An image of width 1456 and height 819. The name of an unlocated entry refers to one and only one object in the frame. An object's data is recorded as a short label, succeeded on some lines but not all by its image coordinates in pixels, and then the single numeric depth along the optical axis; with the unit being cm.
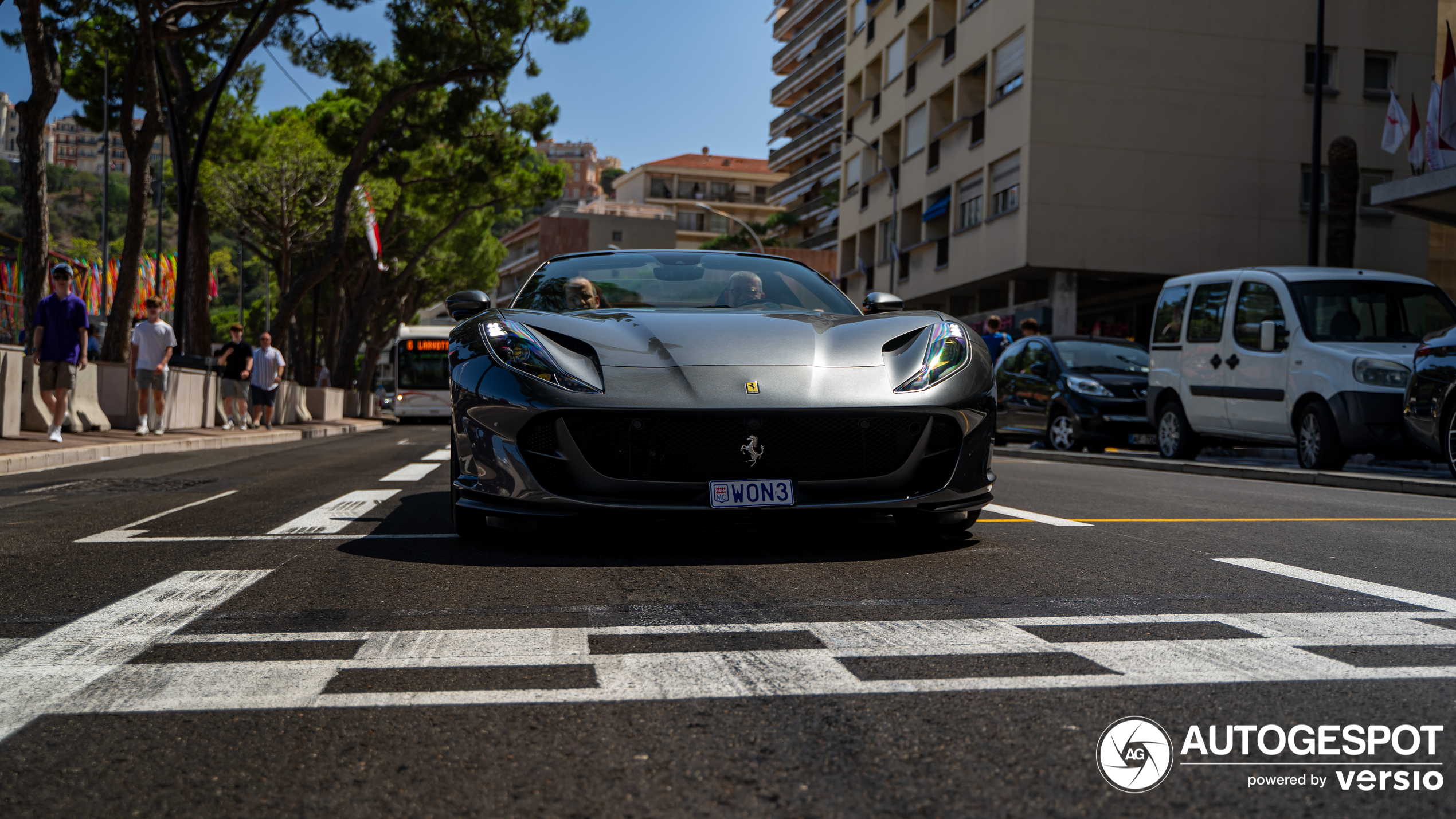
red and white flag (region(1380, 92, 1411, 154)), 2306
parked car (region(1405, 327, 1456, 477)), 935
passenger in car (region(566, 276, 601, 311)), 582
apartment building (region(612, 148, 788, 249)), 11288
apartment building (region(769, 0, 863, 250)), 6325
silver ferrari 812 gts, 460
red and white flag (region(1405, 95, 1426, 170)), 2098
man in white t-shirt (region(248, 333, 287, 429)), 2236
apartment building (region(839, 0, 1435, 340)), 3034
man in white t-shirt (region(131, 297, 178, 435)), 1638
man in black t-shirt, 2117
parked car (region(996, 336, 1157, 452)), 1480
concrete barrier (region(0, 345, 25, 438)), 1425
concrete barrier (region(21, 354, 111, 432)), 1571
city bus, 3781
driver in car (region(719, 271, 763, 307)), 594
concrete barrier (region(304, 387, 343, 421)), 3512
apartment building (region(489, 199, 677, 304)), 6356
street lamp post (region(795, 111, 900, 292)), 3653
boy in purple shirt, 1378
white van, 1070
